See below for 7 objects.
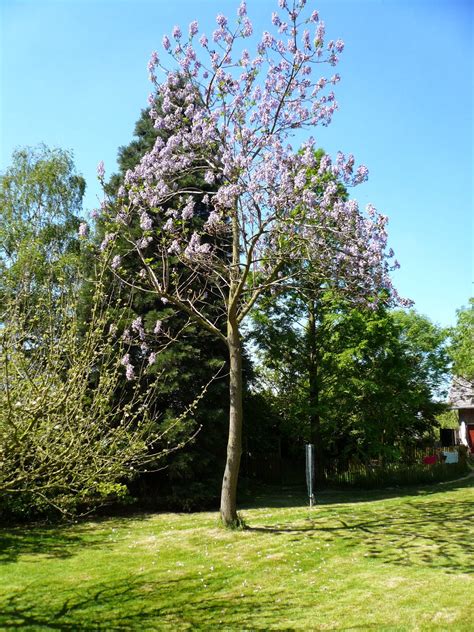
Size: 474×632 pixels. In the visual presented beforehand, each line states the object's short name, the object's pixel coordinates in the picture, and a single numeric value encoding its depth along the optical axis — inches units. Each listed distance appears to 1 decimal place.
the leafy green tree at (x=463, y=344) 1127.6
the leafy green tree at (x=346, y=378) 732.7
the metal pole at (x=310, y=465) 509.4
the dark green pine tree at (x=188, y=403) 575.5
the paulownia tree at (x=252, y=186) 431.2
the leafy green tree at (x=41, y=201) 894.4
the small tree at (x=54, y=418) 211.2
